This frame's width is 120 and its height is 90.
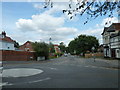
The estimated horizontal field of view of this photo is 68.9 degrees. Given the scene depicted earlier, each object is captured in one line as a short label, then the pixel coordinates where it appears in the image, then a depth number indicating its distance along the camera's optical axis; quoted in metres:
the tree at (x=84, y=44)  38.31
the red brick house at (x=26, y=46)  46.04
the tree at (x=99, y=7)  4.17
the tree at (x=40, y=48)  21.07
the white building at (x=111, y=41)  21.02
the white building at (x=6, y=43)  29.89
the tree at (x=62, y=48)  101.49
